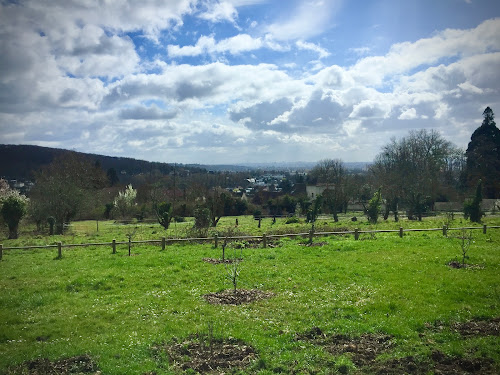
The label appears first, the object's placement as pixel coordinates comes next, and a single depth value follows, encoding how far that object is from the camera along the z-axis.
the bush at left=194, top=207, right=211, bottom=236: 28.32
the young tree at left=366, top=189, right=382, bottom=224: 34.31
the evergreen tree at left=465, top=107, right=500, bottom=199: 56.75
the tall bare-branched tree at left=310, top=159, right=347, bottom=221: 50.12
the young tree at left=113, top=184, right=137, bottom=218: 54.75
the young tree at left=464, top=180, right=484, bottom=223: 29.91
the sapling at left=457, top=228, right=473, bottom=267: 15.26
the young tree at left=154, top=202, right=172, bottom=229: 38.47
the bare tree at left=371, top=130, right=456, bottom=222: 45.50
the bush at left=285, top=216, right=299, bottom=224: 43.78
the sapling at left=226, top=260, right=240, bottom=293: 12.70
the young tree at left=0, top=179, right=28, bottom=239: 29.88
